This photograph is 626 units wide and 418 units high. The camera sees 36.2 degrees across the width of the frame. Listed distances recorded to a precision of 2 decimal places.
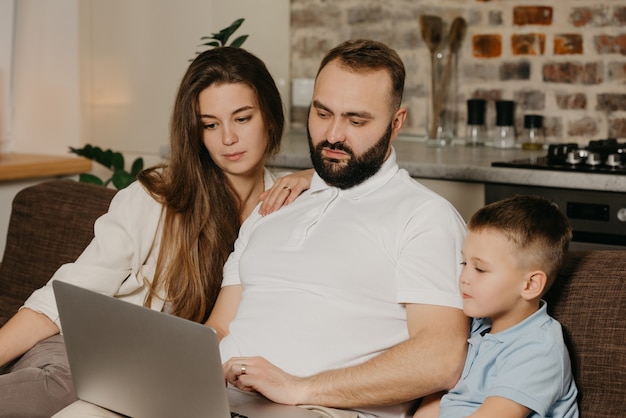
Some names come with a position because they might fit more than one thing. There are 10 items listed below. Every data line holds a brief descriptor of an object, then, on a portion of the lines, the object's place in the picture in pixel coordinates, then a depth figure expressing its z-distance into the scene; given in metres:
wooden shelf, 3.90
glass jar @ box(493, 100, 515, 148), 3.65
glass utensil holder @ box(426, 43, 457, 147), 3.84
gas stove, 2.89
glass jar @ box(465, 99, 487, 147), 3.73
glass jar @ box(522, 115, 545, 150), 3.59
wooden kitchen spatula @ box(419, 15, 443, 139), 3.82
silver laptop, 1.65
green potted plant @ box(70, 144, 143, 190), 3.62
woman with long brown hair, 2.34
